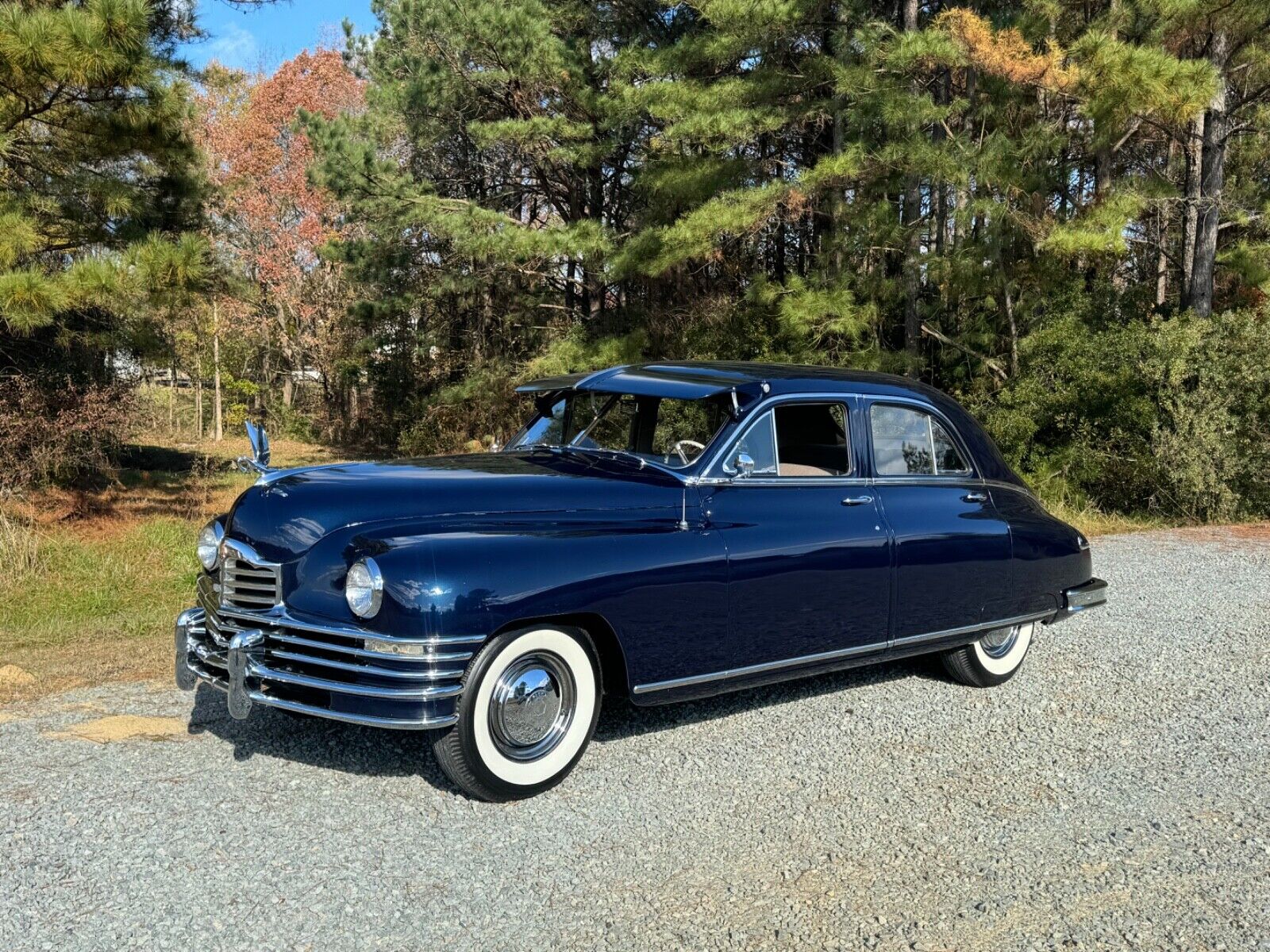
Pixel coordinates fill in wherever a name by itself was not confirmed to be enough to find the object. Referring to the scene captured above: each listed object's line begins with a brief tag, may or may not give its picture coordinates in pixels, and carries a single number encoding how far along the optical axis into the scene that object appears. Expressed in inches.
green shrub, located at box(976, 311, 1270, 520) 560.4
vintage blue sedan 161.2
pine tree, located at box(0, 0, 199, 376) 395.5
